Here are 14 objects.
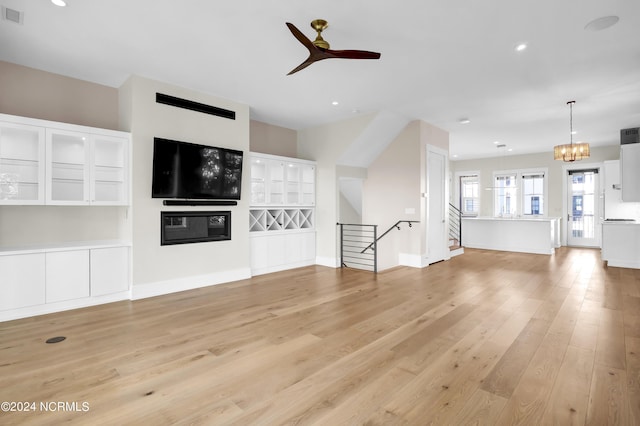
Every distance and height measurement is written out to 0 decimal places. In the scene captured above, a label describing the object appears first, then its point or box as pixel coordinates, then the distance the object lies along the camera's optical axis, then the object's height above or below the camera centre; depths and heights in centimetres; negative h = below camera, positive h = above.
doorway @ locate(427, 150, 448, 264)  695 +16
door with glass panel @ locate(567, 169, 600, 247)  962 +20
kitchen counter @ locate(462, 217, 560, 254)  835 -54
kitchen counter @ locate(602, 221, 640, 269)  643 -59
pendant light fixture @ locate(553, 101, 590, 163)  616 +123
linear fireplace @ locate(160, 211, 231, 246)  469 -20
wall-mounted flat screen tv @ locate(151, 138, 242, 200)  451 +65
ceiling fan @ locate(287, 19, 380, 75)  294 +152
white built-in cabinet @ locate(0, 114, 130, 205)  366 +62
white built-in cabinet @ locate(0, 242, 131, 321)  356 -76
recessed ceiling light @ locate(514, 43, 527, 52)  355 +188
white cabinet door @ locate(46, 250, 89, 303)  378 -74
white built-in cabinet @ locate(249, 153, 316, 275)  599 +2
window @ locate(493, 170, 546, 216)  1044 +74
